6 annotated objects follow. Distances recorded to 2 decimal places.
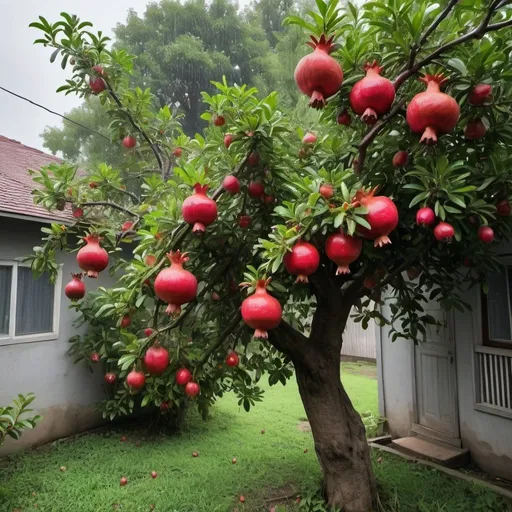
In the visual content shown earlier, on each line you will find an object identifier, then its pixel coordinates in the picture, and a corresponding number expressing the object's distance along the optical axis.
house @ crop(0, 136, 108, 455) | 5.15
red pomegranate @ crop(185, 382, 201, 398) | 2.69
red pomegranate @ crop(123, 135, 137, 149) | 4.01
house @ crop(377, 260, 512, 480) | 4.51
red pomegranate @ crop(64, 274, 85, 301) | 2.76
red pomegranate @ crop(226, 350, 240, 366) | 3.00
